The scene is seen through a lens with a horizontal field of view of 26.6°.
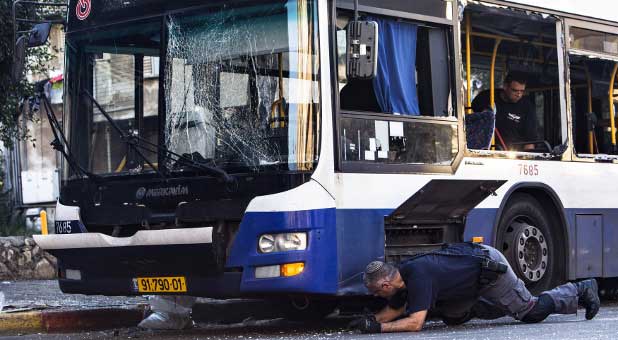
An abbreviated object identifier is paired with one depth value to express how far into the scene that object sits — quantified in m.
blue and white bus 10.00
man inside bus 12.72
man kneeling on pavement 9.91
